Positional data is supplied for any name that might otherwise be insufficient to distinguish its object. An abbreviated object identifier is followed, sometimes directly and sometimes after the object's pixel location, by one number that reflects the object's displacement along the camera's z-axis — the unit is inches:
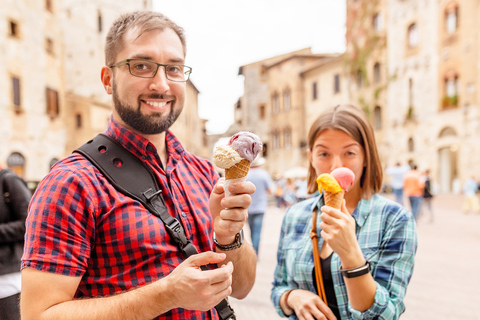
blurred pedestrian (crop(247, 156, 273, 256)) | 266.4
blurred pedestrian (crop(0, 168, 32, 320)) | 111.4
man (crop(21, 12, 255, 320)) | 55.3
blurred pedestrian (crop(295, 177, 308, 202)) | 592.4
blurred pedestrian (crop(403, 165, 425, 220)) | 418.3
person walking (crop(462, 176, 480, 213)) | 554.2
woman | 68.2
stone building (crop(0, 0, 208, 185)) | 758.5
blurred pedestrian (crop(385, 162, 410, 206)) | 453.1
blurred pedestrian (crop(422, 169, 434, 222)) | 464.8
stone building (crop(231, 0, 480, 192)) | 850.8
